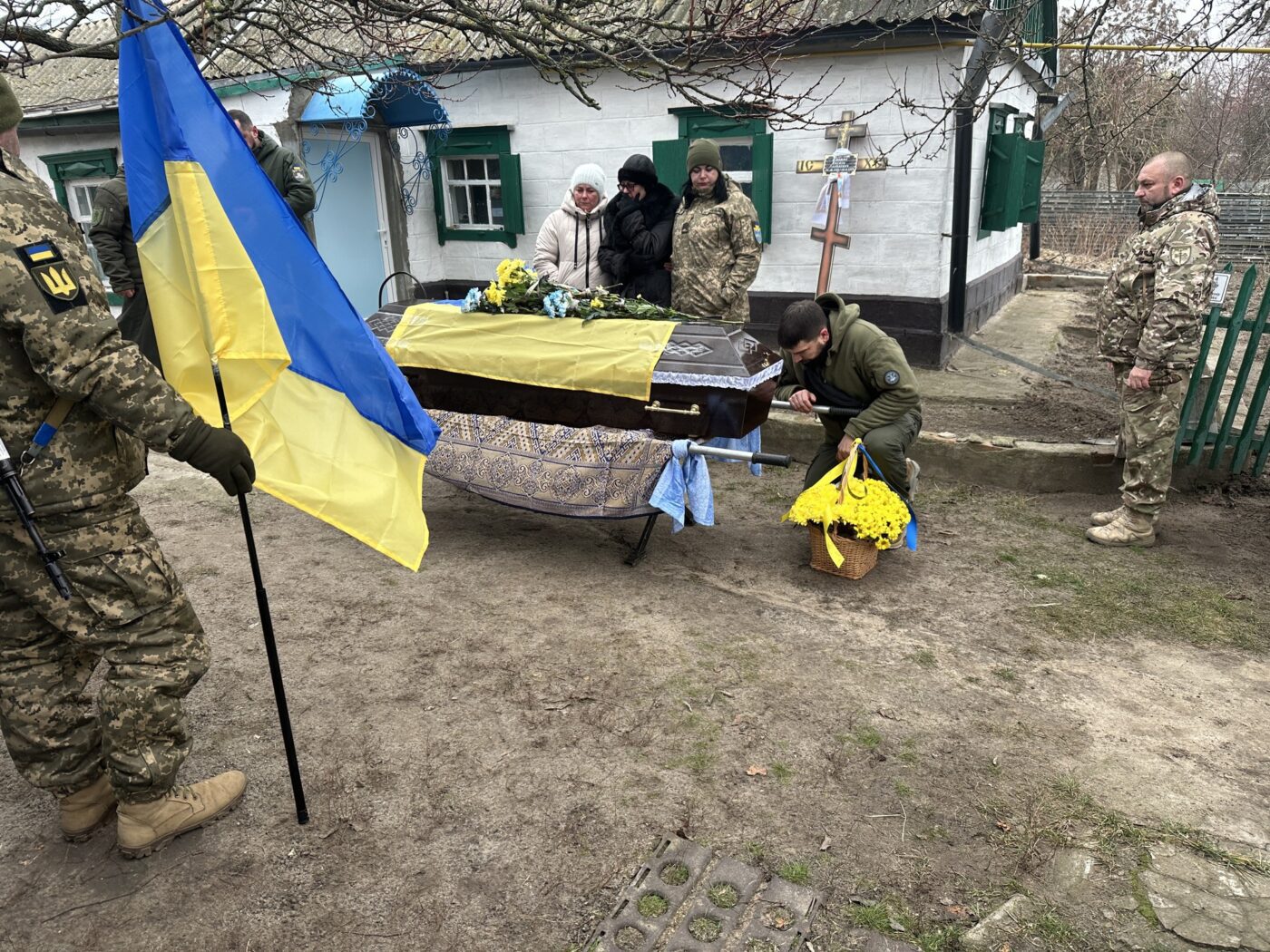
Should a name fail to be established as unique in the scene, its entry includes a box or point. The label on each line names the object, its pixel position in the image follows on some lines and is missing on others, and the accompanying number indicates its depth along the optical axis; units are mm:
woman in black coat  5602
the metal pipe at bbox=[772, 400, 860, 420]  4422
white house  7883
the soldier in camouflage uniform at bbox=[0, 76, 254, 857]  2137
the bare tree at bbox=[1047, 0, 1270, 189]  4488
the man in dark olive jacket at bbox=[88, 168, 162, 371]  5496
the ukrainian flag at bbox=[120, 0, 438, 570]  2482
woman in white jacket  5672
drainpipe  7801
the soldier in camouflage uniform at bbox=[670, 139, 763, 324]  5438
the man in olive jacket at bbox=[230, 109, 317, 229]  6047
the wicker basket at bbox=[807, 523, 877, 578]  4301
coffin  4207
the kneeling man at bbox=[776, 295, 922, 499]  4270
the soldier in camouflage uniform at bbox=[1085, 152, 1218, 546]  4371
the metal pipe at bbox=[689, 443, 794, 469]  3898
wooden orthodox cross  7871
